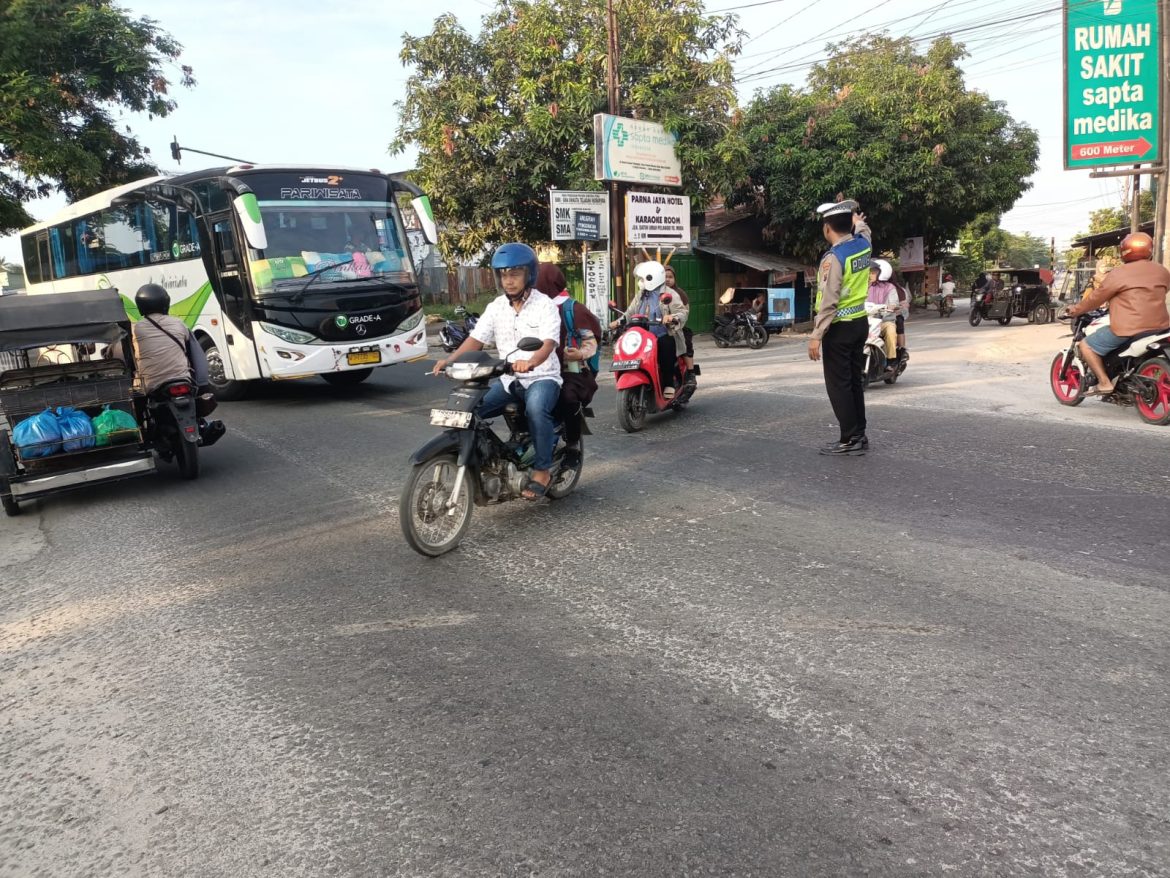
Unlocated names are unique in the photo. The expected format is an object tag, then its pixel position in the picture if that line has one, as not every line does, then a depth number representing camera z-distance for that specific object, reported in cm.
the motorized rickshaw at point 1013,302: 2319
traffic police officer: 664
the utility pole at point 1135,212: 1471
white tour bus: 1030
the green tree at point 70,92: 1767
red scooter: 797
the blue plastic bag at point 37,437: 595
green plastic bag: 631
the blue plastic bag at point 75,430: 612
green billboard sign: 1137
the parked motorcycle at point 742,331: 1909
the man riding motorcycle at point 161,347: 668
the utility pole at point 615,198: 1741
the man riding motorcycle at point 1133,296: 733
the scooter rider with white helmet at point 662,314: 837
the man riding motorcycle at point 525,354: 489
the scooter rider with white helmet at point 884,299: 1012
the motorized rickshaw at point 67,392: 601
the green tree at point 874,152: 2252
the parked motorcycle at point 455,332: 1925
